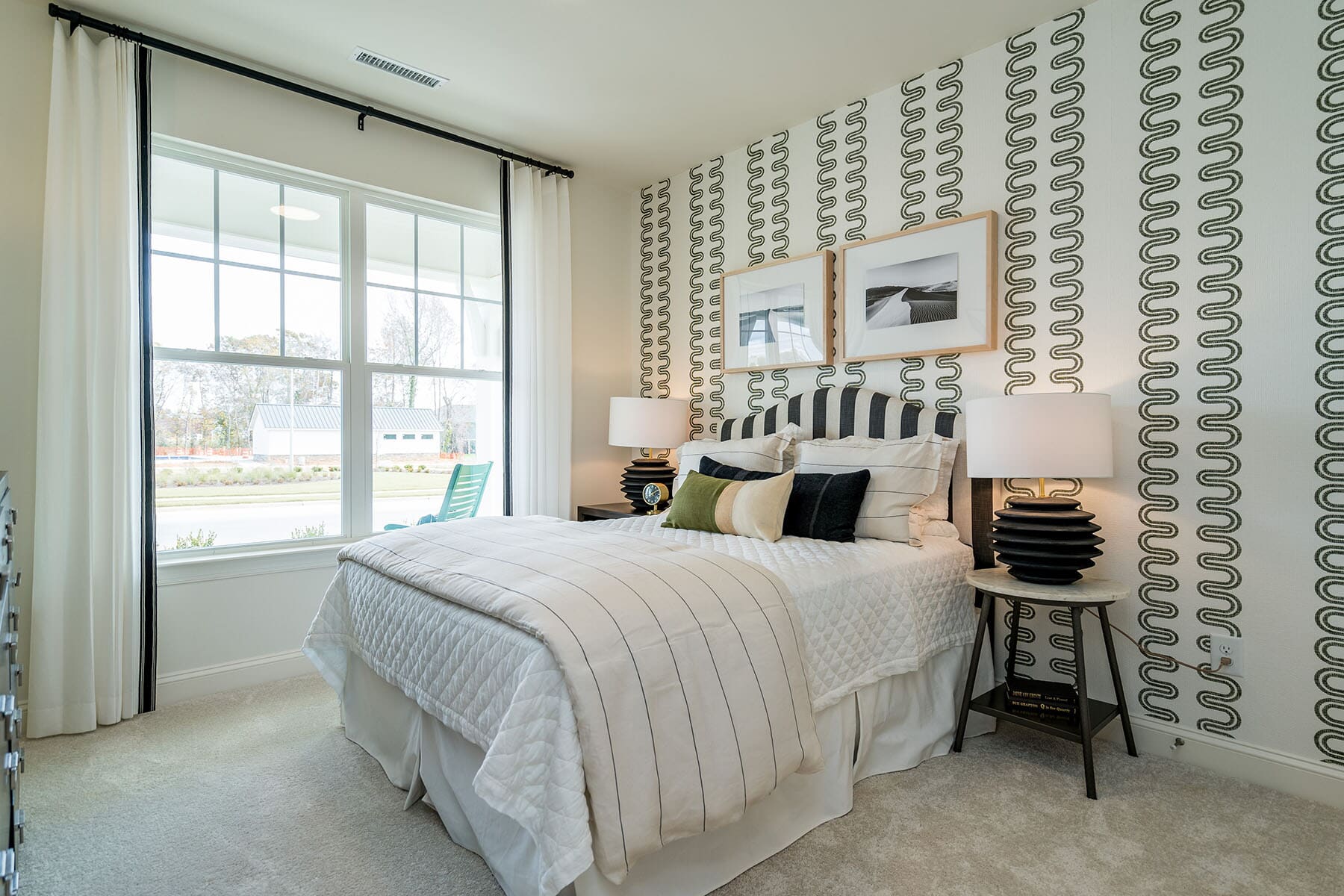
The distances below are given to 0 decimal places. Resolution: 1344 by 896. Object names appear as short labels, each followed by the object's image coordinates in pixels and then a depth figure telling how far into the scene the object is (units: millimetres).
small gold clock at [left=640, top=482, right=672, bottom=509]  3648
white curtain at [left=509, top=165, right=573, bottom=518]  3908
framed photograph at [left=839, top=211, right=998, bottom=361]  2820
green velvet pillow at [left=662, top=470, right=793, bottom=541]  2621
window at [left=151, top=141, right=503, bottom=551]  3000
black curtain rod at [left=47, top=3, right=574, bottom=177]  2598
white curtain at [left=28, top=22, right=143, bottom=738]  2527
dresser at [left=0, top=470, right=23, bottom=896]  1290
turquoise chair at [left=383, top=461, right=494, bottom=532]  3752
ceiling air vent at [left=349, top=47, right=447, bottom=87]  2932
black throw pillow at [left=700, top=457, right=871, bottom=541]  2592
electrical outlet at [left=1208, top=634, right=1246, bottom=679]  2246
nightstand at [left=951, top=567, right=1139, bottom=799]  2098
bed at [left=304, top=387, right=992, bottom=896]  1367
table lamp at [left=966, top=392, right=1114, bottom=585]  2217
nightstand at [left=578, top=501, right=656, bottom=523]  3752
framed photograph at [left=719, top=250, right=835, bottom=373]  3402
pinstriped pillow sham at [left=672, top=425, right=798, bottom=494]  3191
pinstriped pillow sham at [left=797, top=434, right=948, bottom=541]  2607
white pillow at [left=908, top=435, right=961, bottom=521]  2750
